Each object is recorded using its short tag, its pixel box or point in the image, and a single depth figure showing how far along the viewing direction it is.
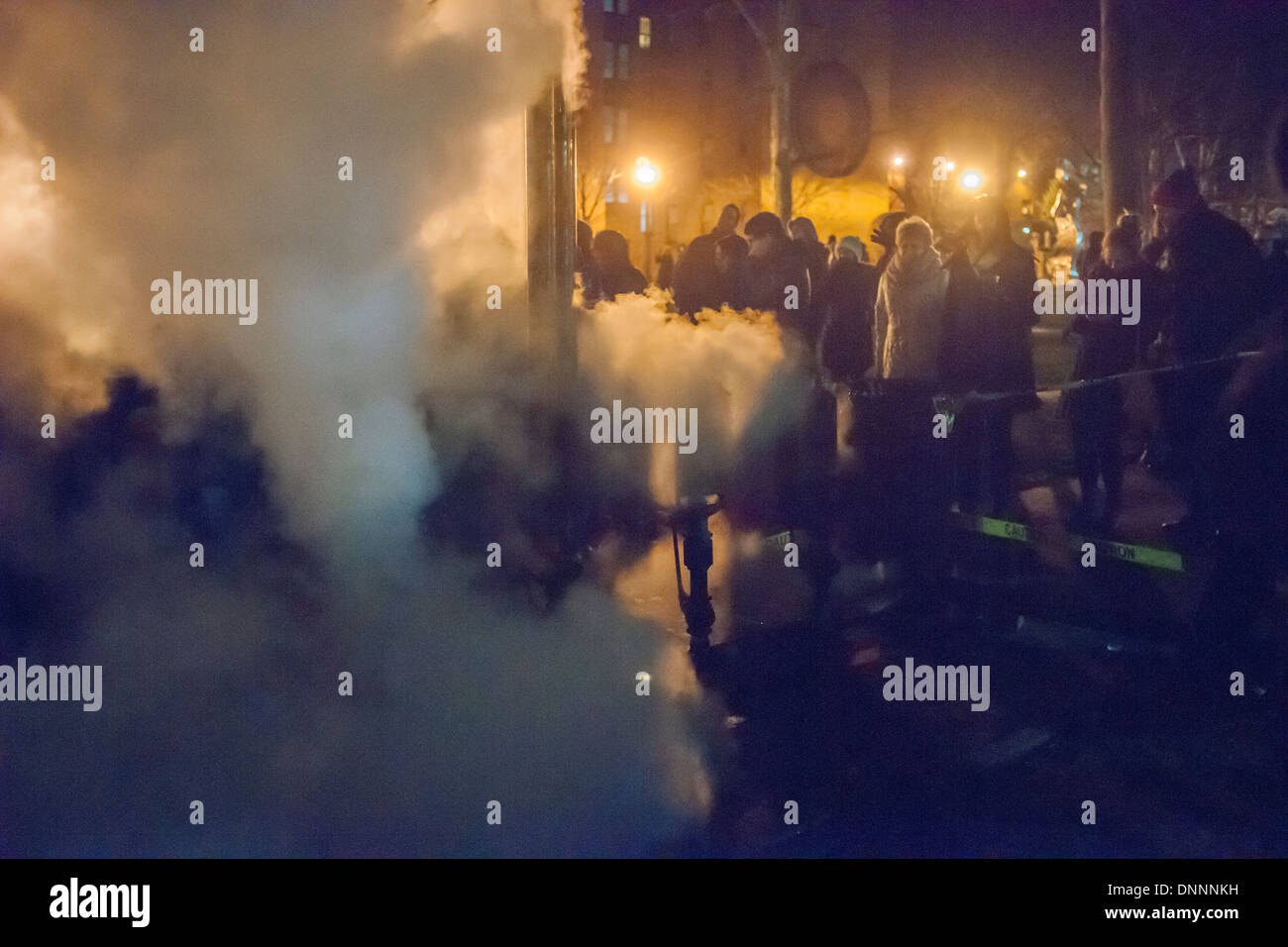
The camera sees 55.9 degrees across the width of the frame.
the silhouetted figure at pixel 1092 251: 9.52
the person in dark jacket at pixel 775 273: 7.02
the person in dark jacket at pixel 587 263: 6.95
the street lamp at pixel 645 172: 12.18
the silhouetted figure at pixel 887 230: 6.90
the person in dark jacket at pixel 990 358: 5.85
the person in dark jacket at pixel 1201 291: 5.36
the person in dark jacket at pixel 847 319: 7.06
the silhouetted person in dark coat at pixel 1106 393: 6.40
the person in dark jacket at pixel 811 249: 7.26
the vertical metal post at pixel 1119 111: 9.79
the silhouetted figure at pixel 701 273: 7.50
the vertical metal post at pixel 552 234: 4.76
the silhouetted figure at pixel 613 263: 7.80
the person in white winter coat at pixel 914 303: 6.37
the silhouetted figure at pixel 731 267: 7.27
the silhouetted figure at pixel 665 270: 12.44
